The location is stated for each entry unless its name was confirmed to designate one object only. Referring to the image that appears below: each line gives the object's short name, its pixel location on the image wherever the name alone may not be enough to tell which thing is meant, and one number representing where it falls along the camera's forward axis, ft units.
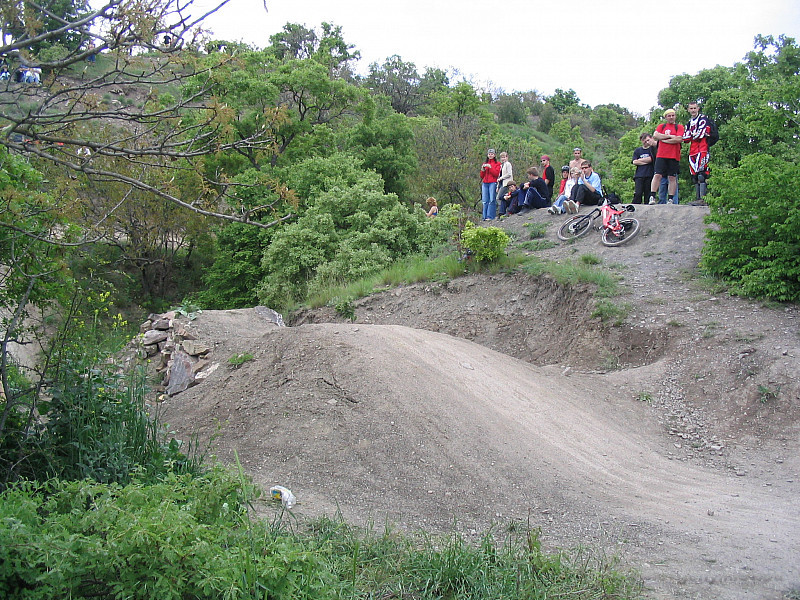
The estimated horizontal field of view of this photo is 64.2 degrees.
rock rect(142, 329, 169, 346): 35.40
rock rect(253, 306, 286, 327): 41.04
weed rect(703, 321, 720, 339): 29.63
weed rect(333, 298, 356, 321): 43.47
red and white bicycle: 40.88
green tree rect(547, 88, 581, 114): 212.72
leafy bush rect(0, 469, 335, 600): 9.17
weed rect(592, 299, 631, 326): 33.32
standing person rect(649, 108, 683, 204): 40.34
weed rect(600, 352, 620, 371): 31.65
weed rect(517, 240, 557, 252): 43.34
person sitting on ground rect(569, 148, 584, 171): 46.75
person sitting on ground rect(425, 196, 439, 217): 57.16
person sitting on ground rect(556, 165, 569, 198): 49.80
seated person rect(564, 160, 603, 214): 47.03
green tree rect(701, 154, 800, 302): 29.68
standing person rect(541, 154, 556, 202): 50.37
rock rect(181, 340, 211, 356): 31.60
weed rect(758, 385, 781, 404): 25.37
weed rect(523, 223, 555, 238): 45.29
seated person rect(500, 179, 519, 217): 51.72
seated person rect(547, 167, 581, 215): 48.14
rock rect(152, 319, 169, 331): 36.04
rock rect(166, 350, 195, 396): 30.50
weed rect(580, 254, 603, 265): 38.86
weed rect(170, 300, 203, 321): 35.37
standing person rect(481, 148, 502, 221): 51.24
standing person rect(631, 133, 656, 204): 43.11
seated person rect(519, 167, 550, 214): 51.19
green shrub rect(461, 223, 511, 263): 41.22
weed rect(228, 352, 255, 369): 26.84
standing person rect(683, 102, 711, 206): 39.40
